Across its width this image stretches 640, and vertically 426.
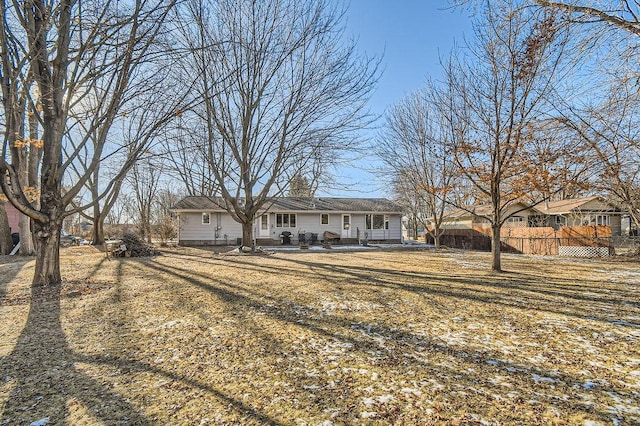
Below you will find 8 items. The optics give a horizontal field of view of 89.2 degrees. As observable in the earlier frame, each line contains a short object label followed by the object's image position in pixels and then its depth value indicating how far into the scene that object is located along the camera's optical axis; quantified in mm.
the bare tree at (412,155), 17000
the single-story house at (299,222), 21984
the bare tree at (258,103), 11922
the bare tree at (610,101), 4867
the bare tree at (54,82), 5958
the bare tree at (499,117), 8648
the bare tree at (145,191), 27644
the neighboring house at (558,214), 24088
